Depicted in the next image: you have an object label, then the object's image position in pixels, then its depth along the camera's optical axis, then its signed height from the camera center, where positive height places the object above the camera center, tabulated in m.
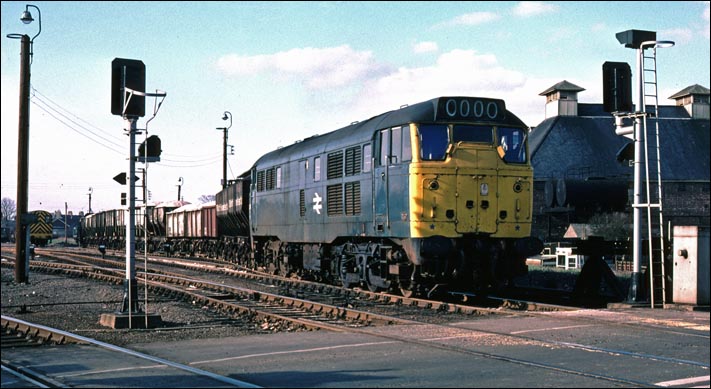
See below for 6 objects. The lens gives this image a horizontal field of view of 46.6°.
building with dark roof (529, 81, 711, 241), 58.34 +5.91
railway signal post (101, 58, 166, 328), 13.88 +2.00
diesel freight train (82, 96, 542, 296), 16.30 +0.65
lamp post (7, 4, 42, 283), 24.86 +2.67
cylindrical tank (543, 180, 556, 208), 53.66 +2.34
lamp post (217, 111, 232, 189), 51.97 +5.12
